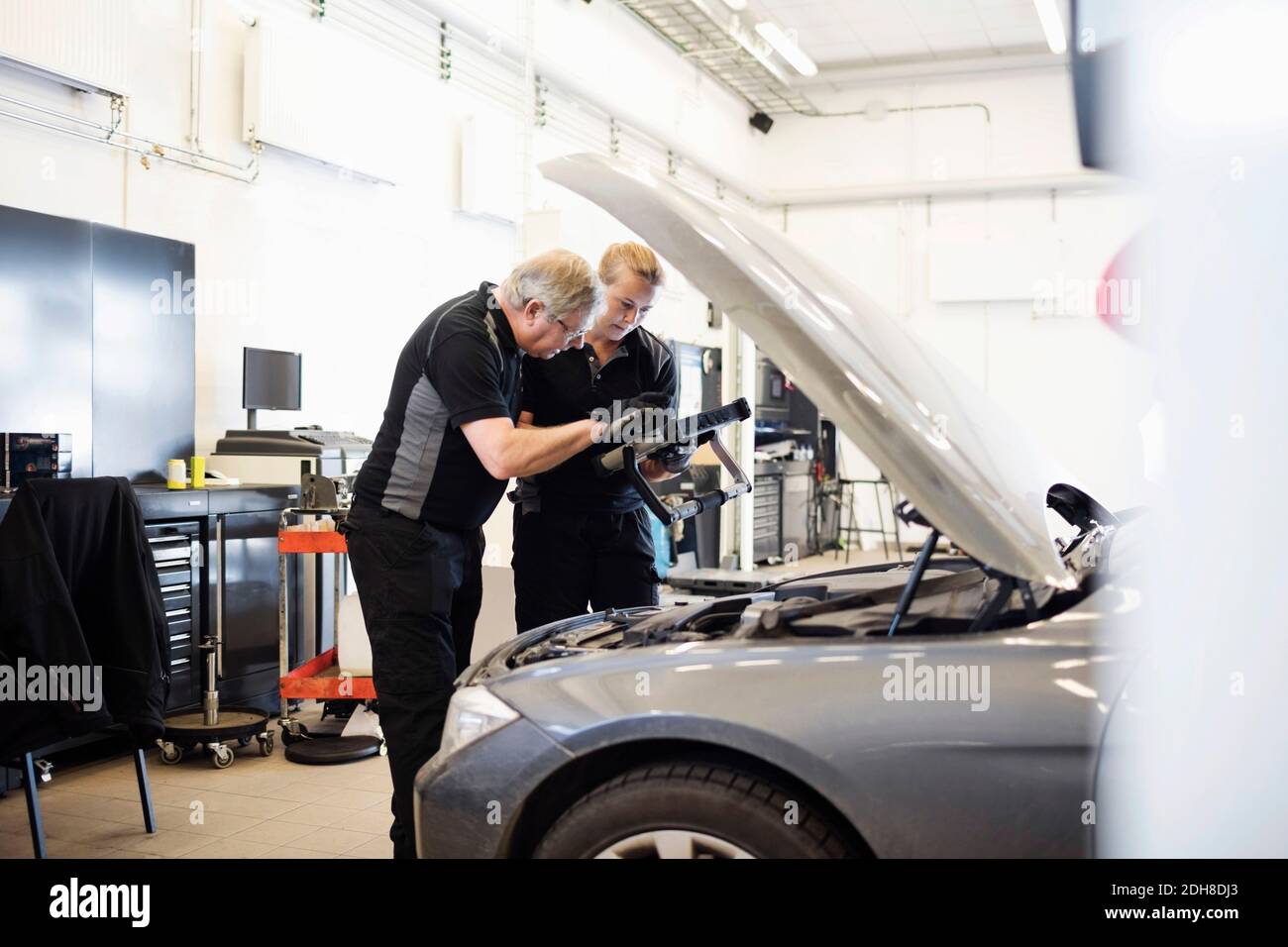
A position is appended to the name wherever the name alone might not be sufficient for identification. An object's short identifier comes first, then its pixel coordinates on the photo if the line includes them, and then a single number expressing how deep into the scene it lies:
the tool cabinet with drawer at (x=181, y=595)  4.13
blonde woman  2.64
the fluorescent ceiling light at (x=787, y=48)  9.02
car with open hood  1.35
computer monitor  5.00
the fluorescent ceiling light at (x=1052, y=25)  8.50
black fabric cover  2.70
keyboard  4.99
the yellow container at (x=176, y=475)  4.43
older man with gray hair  2.25
